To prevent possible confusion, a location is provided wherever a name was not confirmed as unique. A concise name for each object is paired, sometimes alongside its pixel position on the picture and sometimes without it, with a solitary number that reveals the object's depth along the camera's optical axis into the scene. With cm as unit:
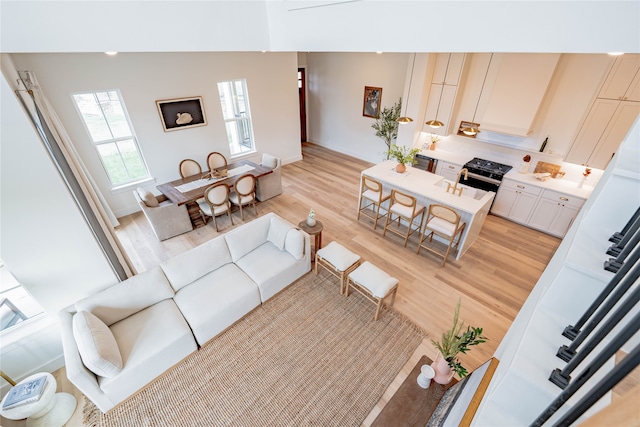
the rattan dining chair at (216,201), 441
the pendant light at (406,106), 467
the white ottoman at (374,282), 299
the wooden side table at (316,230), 374
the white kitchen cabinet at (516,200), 455
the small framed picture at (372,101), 676
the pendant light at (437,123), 482
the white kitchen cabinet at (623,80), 328
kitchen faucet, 401
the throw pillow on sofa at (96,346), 213
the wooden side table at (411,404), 188
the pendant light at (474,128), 473
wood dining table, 456
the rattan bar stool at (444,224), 371
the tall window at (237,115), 572
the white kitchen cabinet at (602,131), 347
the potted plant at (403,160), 447
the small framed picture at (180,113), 491
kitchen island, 382
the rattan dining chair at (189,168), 530
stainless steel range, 481
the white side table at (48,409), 212
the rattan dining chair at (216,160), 561
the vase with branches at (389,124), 639
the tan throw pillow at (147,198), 418
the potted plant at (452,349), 189
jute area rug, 237
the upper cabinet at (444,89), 486
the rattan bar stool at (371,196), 443
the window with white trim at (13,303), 243
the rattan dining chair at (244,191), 474
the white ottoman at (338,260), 331
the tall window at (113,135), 433
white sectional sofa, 225
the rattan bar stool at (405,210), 406
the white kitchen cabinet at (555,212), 418
